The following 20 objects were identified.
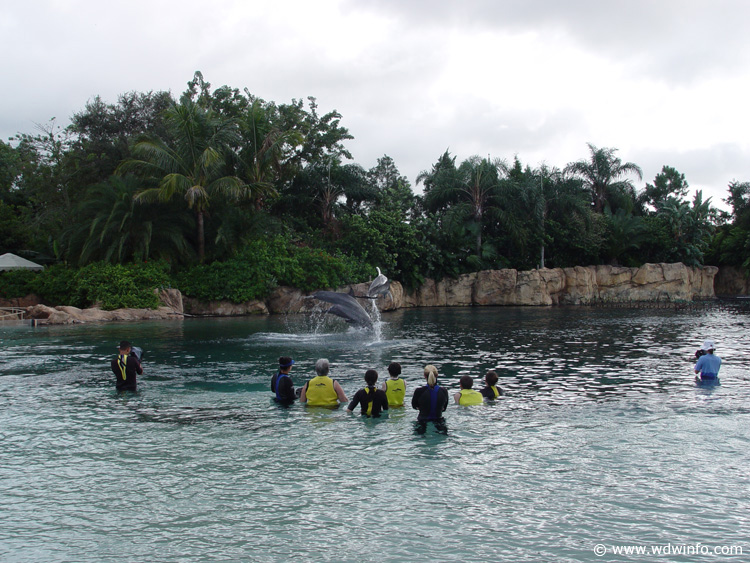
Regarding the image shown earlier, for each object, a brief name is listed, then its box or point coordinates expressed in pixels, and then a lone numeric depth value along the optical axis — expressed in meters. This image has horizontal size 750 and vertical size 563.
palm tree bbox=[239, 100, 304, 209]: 33.75
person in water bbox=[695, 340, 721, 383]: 12.18
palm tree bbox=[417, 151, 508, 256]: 43.19
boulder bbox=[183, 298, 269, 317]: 30.92
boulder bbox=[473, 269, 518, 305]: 42.22
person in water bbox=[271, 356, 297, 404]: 10.27
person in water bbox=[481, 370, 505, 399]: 10.77
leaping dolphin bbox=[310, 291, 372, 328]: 19.83
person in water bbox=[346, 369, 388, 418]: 9.48
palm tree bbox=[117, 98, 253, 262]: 29.91
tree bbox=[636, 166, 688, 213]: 52.69
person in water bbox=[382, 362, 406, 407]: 9.91
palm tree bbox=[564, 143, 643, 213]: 45.66
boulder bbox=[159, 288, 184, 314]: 29.31
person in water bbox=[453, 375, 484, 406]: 10.28
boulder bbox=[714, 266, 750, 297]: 55.12
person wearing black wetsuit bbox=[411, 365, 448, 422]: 8.95
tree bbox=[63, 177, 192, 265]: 29.95
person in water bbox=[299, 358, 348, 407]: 10.06
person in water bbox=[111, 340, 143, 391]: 11.44
